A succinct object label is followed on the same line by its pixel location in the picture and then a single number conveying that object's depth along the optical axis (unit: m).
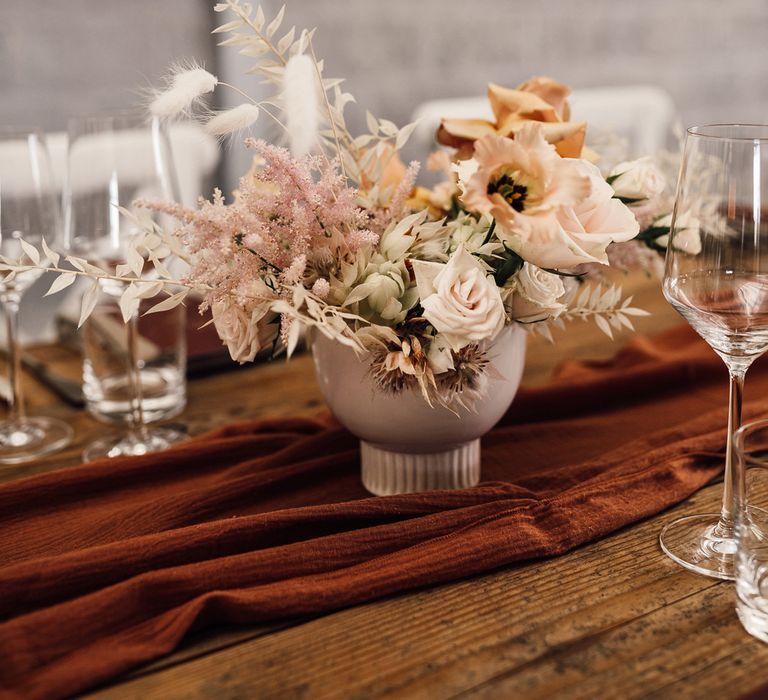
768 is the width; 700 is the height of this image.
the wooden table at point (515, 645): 0.57
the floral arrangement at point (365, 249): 0.64
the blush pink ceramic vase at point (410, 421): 0.77
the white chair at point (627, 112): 2.59
